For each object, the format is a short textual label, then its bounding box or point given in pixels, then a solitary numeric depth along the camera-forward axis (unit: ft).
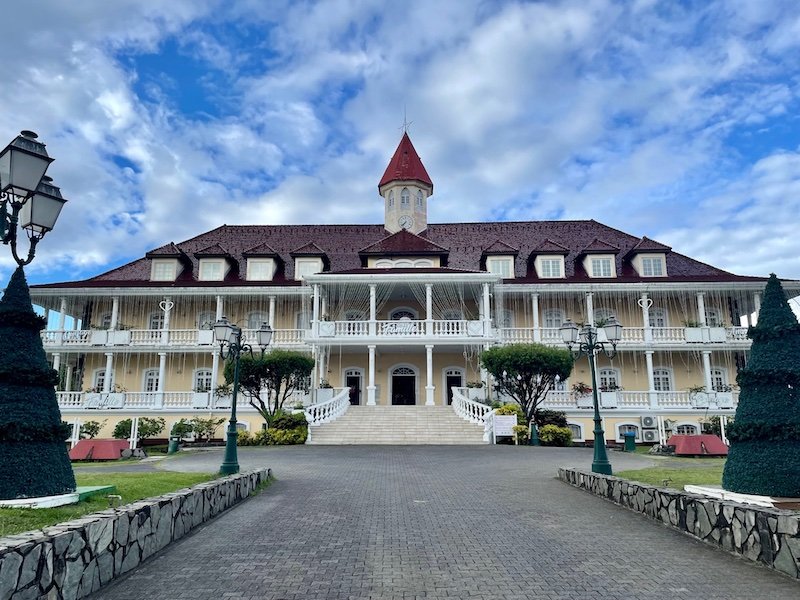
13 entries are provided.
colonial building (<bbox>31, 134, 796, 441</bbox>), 83.97
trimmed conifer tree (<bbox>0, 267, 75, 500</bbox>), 20.04
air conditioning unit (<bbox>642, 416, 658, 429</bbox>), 81.10
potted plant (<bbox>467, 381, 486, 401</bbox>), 77.30
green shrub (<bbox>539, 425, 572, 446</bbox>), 65.72
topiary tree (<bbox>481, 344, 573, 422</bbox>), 66.23
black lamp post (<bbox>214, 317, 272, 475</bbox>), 35.86
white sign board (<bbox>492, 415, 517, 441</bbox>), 64.95
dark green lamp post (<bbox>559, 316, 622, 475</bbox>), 36.24
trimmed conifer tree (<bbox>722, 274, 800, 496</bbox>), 21.68
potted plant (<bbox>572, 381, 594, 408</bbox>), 83.15
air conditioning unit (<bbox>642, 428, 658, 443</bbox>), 80.53
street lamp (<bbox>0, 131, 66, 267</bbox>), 19.86
